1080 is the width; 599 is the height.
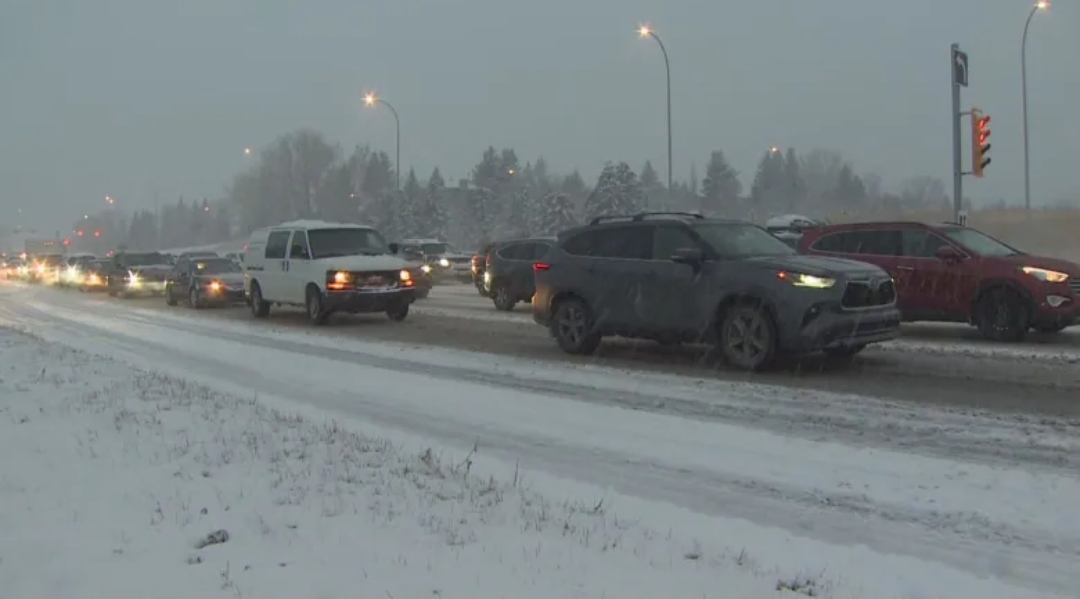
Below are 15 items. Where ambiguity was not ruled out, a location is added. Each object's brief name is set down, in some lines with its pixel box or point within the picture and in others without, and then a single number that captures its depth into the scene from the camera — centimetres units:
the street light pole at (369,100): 4372
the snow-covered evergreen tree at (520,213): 9938
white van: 1966
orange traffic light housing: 2505
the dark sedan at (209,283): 2780
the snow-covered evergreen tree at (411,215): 9538
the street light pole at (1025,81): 2978
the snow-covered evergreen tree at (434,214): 9712
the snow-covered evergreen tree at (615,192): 8031
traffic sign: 2550
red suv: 1375
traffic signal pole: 2552
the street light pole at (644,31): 3294
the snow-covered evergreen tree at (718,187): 10462
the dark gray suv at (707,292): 1094
